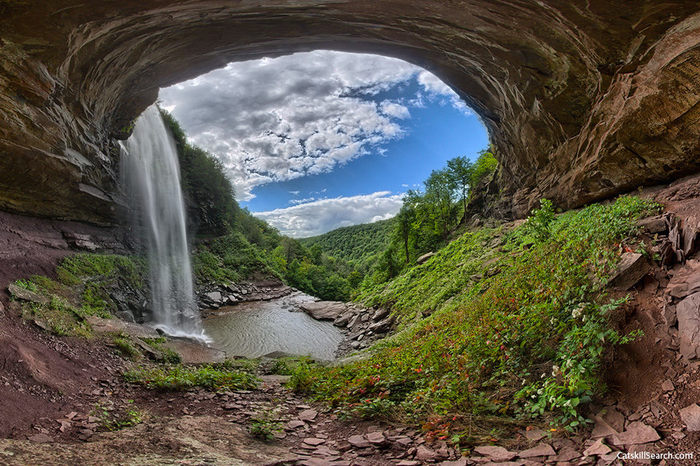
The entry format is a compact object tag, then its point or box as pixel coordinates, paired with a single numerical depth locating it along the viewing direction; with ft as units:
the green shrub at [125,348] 25.69
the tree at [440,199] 99.81
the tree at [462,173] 97.25
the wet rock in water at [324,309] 75.95
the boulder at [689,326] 10.81
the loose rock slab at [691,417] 8.88
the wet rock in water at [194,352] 33.99
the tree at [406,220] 104.99
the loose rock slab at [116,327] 28.32
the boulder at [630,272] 14.34
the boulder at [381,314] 56.24
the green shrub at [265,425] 13.73
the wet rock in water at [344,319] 67.51
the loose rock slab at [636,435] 9.14
